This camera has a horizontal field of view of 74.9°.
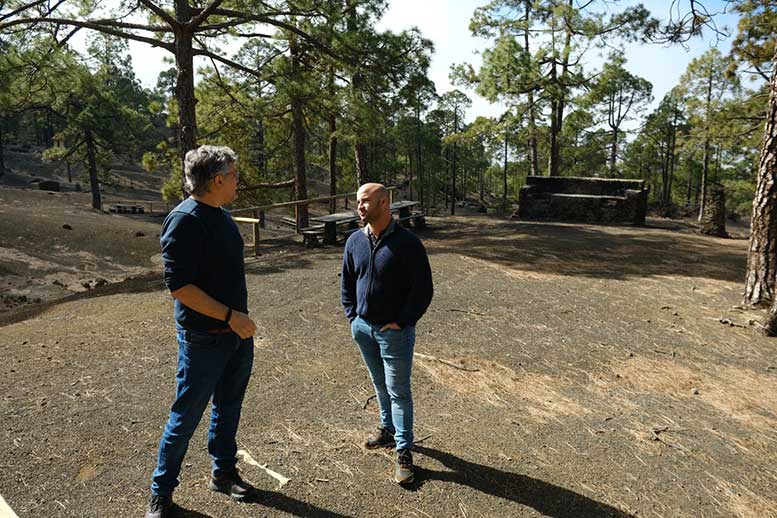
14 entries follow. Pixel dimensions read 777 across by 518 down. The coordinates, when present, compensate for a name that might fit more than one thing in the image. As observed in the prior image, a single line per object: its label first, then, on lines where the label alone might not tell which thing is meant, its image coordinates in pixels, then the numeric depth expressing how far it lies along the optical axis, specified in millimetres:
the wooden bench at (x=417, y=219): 14036
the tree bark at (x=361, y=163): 15844
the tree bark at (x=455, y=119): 51012
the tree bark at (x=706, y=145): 18219
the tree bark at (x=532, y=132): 19630
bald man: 2811
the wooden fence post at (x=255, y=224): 9789
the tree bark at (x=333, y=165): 17605
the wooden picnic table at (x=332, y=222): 11578
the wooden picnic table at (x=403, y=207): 13266
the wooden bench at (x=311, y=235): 11562
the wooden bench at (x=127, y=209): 34578
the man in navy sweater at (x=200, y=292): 2297
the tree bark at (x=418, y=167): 42688
